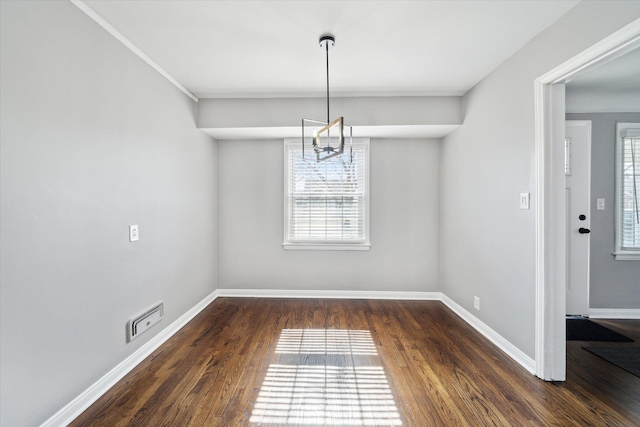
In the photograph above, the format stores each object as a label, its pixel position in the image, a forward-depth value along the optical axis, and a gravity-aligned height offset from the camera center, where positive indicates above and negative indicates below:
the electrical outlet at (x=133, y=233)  2.16 -0.17
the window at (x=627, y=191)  3.13 +0.22
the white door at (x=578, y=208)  3.11 +0.03
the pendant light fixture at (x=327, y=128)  1.94 +0.63
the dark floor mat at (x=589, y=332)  2.63 -1.22
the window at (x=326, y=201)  3.82 +0.14
